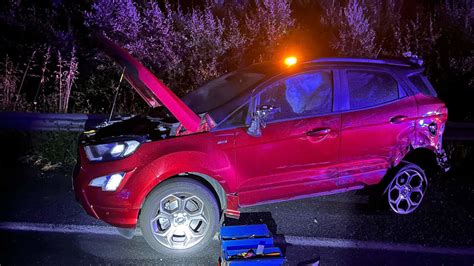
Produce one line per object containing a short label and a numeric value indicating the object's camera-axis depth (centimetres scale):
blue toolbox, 364
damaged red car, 418
